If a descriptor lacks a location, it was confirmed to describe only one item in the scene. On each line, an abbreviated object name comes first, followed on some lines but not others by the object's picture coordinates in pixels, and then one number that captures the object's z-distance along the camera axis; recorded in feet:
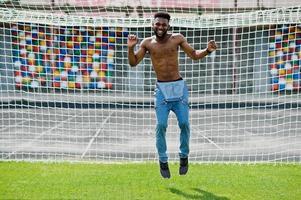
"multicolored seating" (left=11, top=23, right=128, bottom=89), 96.06
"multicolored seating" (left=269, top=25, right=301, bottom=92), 94.93
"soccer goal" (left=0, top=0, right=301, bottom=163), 46.29
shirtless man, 31.54
